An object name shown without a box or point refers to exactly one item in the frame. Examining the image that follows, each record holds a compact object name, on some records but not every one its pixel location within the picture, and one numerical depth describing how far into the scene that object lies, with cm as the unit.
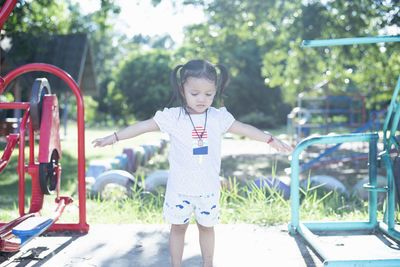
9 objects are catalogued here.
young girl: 213
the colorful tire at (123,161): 605
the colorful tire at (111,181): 462
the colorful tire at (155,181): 467
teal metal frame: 253
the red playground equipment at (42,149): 266
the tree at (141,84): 2336
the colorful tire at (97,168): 545
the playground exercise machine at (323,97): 1117
